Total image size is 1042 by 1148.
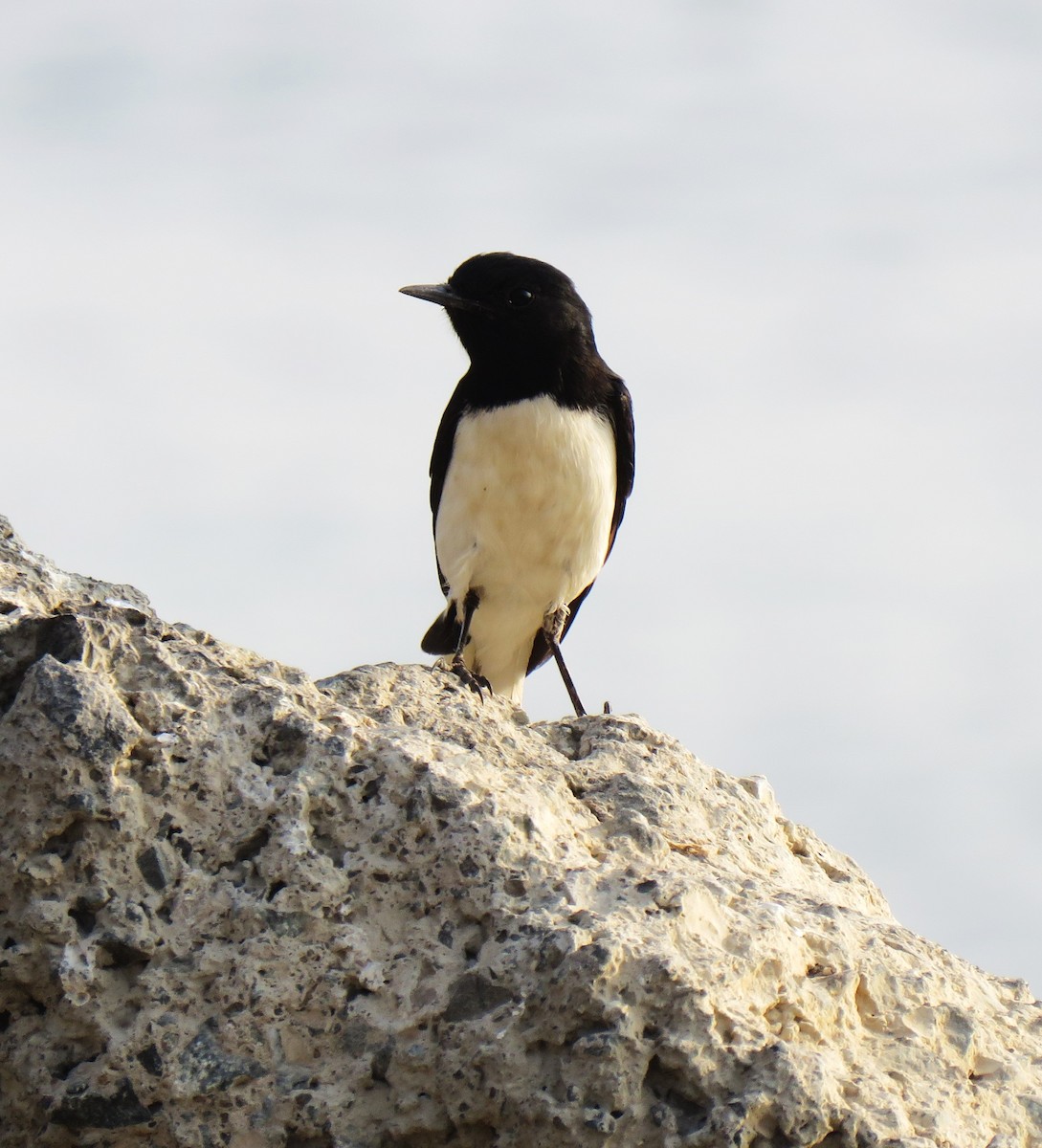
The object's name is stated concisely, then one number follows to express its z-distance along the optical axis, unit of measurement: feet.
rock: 22.24
